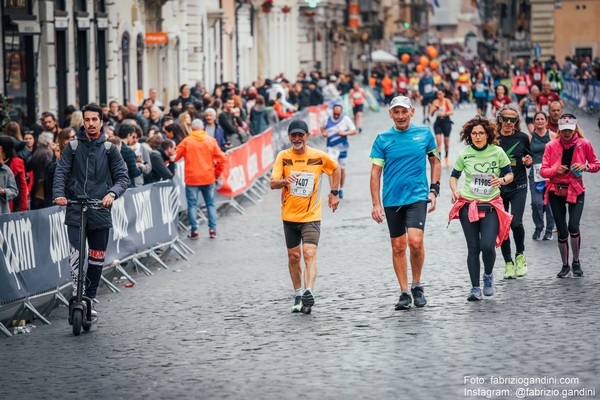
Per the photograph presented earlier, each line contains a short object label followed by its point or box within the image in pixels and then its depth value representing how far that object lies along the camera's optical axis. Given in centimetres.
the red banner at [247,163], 2350
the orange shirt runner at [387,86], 6253
